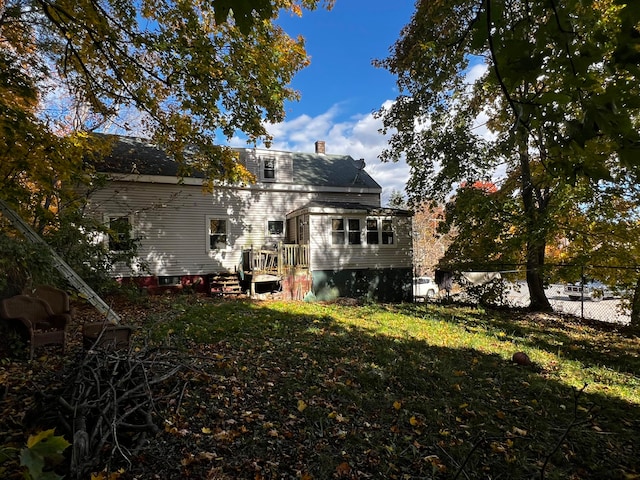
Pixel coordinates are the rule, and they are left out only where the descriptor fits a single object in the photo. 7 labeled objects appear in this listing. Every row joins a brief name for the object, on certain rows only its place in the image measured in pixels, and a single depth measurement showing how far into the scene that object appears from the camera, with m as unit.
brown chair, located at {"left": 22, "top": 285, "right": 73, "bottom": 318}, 5.18
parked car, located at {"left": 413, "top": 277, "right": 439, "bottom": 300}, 22.47
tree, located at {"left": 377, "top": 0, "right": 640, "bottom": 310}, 1.41
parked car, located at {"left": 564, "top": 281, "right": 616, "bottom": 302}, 20.27
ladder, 5.23
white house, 12.34
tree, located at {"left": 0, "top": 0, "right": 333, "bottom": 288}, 5.25
